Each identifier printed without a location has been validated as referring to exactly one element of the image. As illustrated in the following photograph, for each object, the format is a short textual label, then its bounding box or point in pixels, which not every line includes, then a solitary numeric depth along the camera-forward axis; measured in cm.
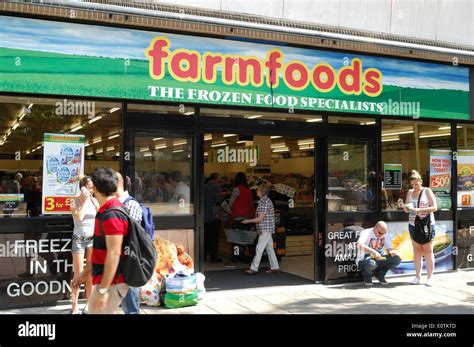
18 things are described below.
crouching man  869
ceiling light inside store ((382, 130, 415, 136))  964
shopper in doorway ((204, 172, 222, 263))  1090
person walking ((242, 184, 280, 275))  977
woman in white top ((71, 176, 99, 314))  679
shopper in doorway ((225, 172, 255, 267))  1081
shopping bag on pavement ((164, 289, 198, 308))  731
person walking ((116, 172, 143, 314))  534
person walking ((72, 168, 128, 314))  431
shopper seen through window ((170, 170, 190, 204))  816
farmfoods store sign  709
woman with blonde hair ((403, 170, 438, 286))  897
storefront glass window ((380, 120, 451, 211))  966
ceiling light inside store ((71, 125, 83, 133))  754
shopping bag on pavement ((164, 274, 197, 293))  733
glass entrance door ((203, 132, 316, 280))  1088
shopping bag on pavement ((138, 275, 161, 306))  736
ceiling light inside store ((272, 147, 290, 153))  1419
